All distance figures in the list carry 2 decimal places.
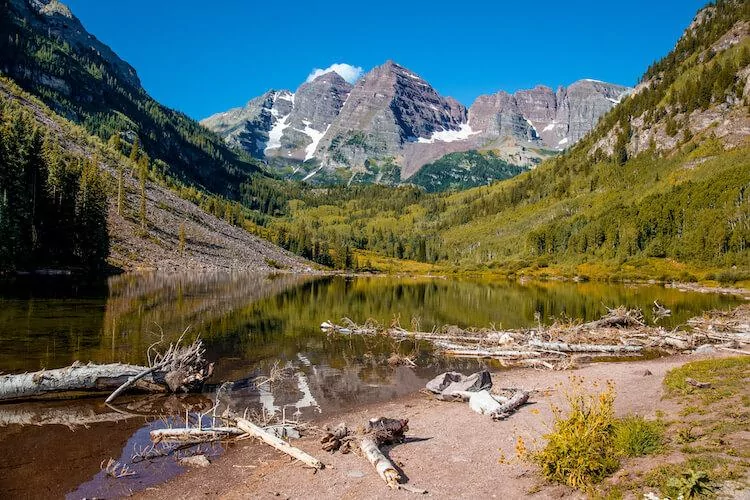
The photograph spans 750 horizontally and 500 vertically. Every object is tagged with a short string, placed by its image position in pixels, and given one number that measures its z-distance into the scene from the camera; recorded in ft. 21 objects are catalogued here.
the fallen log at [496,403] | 67.36
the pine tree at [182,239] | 443.49
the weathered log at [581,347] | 123.13
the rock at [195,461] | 52.70
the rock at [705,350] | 118.21
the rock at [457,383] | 80.84
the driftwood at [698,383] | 67.21
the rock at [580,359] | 110.90
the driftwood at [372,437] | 50.57
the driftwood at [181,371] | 76.77
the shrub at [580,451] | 40.01
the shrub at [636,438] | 43.09
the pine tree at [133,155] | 596.91
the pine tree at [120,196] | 434.22
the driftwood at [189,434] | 57.52
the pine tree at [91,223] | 319.47
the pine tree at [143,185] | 443.73
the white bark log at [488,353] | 119.44
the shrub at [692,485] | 32.24
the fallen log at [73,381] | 68.39
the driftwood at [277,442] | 50.51
